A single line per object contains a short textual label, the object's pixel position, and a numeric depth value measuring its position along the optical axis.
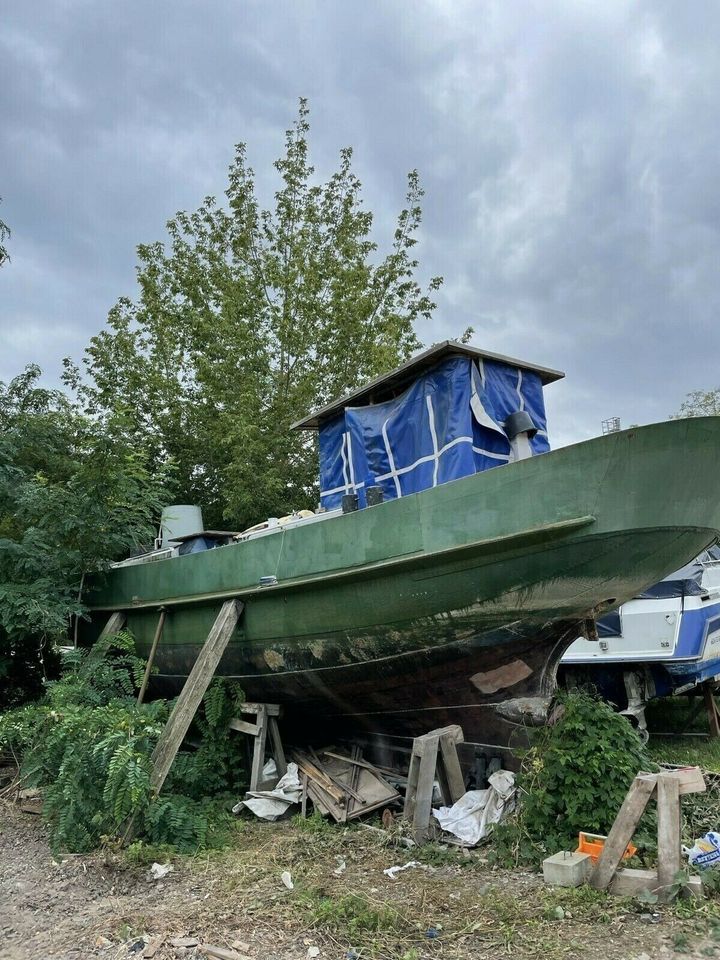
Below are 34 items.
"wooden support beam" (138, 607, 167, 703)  6.21
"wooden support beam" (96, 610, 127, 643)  7.41
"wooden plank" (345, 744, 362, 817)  5.44
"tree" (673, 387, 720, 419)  22.83
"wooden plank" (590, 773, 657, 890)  3.50
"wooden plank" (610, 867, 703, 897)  3.46
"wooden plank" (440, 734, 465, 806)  4.77
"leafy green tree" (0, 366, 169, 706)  6.82
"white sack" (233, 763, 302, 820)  5.35
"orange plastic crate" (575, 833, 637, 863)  3.82
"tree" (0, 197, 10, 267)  6.37
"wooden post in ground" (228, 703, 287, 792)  5.71
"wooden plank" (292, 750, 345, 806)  5.28
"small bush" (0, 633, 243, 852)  4.55
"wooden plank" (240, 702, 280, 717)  5.97
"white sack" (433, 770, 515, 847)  4.46
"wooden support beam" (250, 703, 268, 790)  5.69
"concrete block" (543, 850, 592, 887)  3.63
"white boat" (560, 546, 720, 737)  6.05
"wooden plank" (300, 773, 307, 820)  5.29
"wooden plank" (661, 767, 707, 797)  3.49
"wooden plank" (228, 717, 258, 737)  5.92
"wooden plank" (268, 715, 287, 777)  5.80
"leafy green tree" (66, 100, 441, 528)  11.98
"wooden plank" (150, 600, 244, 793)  5.07
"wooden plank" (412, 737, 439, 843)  4.56
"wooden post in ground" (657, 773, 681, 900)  3.41
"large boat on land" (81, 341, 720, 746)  4.11
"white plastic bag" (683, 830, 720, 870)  3.70
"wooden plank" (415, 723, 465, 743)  4.76
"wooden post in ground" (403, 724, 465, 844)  4.58
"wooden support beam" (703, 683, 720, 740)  7.14
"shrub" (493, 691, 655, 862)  4.08
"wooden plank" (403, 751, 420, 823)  4.72
